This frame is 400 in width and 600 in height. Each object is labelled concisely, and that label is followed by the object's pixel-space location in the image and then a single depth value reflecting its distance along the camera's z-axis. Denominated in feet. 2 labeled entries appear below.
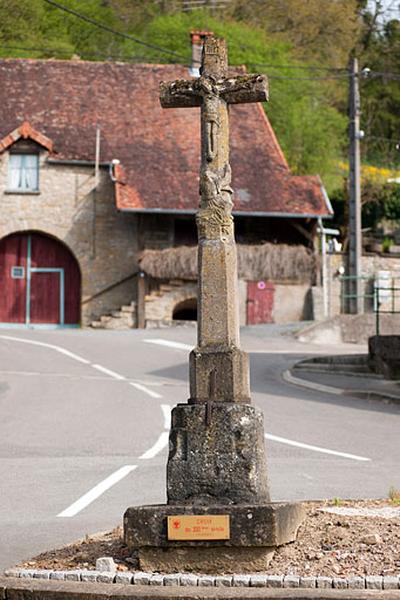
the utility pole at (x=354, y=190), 124.16
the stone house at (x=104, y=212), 134.10
